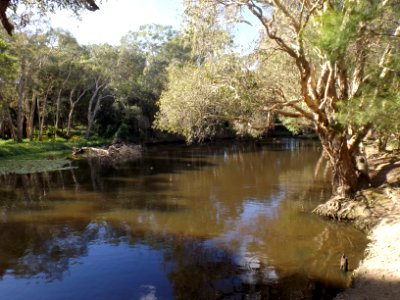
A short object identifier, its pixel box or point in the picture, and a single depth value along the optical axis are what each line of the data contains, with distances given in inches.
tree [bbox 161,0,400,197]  391.9
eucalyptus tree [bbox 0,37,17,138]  1418.6
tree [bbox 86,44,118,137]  2133.4
